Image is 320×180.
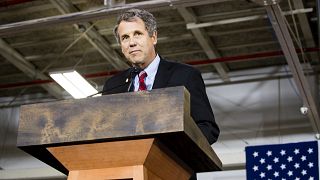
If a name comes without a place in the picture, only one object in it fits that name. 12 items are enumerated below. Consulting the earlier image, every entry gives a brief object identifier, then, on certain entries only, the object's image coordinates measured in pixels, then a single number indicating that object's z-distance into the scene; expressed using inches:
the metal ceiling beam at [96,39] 383.0
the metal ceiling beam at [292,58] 287.2
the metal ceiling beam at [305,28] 364.0
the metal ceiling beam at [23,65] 455.0
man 87.4
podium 67.8
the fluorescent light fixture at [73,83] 357.9
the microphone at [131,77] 91.7
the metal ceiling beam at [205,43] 390.4
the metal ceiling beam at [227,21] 385.2
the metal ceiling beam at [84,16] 279.6
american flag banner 397.2
